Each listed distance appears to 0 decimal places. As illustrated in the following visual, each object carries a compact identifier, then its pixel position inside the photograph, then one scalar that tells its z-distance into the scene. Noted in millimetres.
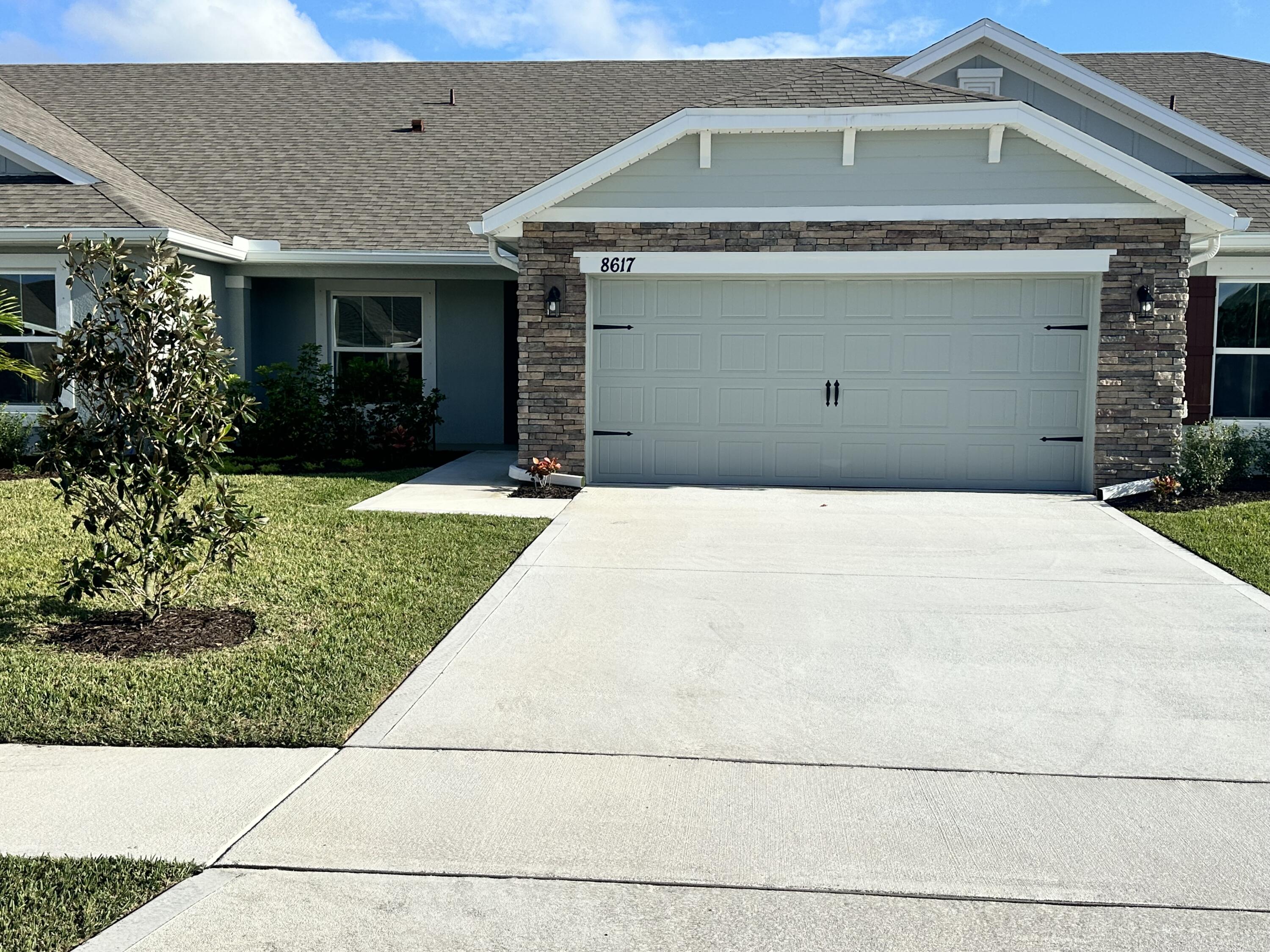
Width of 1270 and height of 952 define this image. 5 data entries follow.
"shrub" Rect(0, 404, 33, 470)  13039
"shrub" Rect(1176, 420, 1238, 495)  11445
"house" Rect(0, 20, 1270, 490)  11664
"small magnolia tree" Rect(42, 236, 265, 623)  6184
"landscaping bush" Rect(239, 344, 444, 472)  13898
